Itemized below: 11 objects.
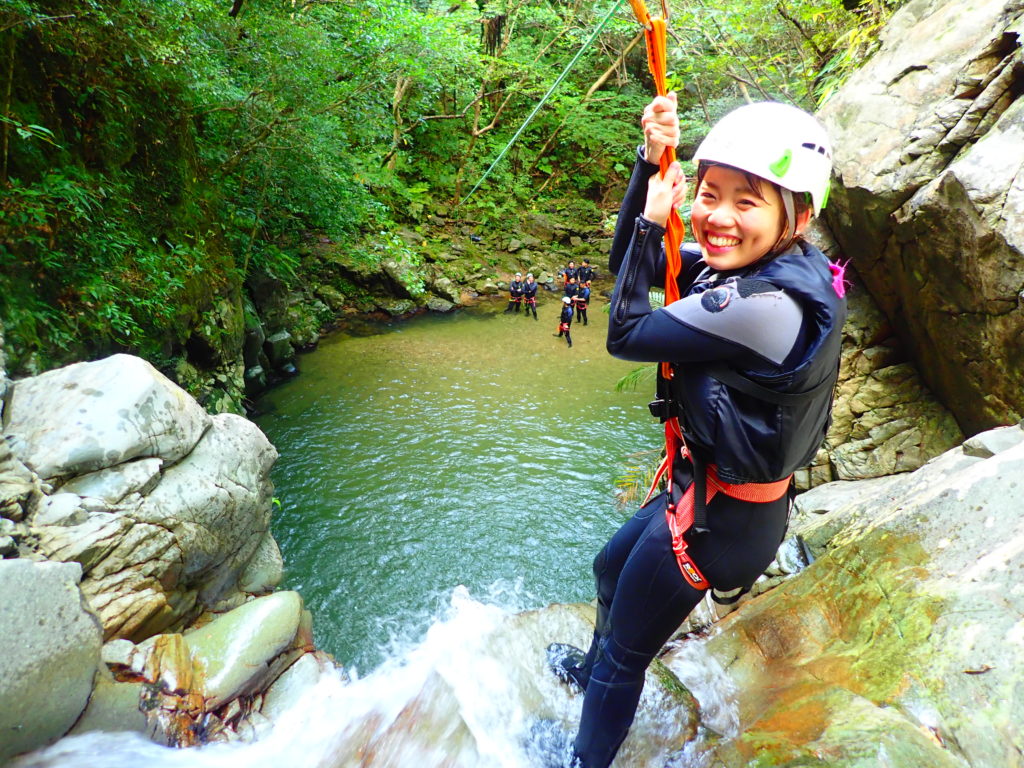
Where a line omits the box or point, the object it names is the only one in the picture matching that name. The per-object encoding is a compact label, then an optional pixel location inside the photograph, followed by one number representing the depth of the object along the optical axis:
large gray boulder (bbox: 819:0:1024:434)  3.78
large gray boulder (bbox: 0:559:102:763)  2.36
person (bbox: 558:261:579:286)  17.87
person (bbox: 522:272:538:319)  16.09
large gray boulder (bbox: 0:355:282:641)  3.25
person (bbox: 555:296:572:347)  13.78
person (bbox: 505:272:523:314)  16.41
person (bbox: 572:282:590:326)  15.28
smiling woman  1.48
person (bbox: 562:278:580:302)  15.35
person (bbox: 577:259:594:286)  18.59
